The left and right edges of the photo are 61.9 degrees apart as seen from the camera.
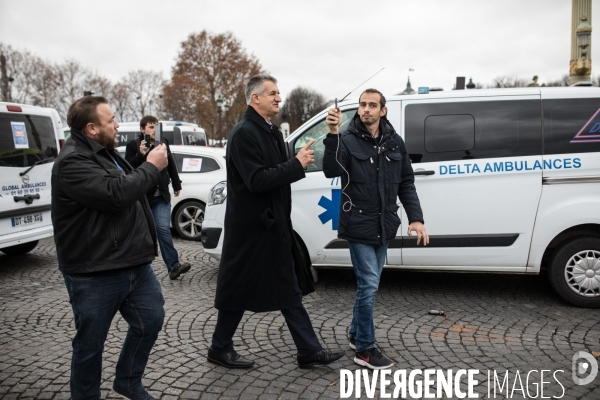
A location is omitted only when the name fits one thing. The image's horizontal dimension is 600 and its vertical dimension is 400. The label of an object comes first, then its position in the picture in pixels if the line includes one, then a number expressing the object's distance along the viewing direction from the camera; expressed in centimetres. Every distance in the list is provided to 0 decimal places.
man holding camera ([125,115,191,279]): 557
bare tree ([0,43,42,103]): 3478
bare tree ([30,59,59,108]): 3800
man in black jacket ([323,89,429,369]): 336
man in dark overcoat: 315
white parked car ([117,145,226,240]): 837
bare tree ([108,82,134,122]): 4953
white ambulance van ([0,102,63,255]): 600
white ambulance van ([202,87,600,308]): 456
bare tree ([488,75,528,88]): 5638
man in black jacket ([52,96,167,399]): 243
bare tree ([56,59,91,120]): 4116
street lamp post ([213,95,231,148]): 2633
